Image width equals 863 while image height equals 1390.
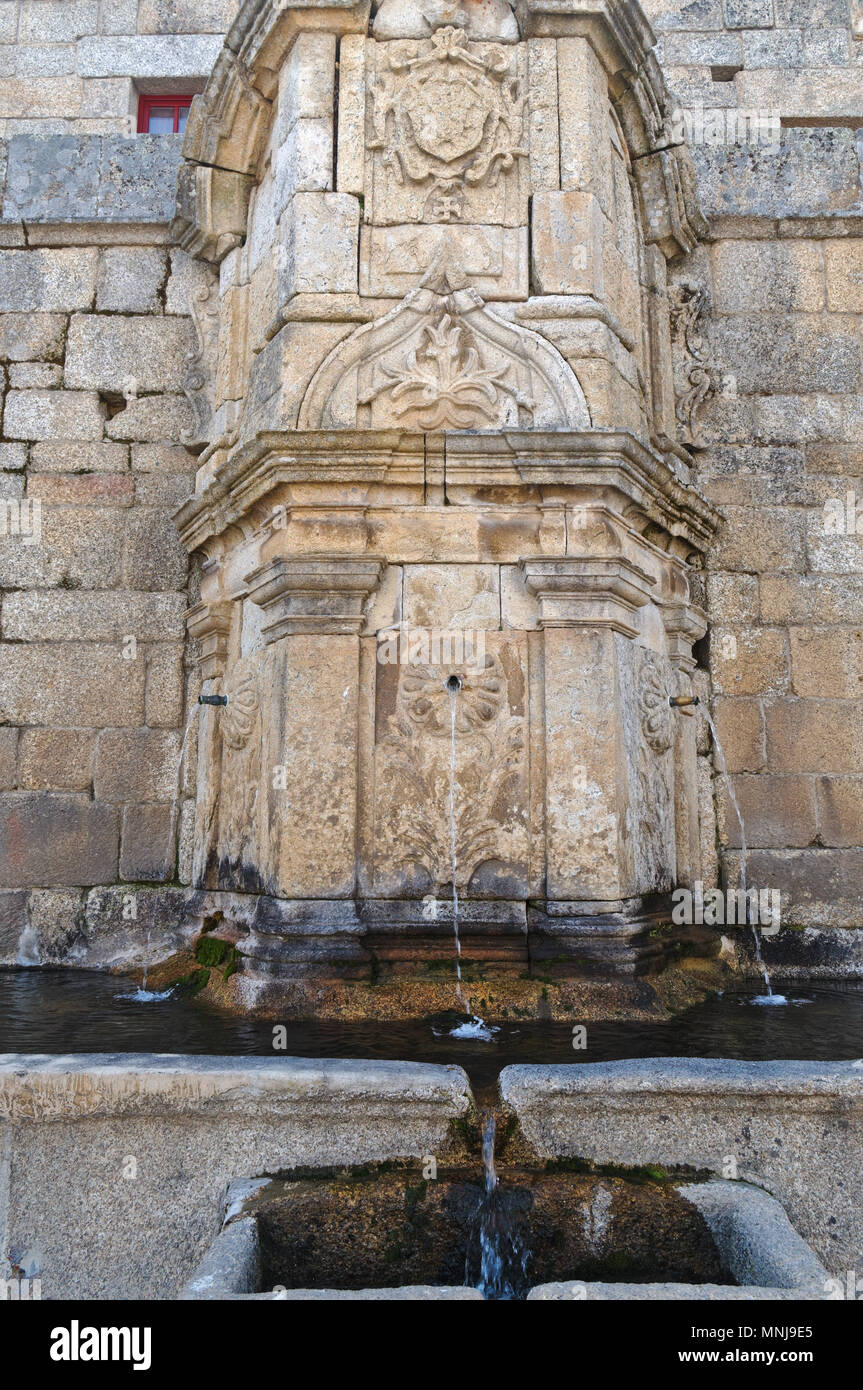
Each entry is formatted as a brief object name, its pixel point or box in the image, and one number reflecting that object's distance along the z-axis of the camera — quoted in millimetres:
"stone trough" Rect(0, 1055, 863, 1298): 2510
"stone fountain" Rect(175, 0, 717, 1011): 3990
